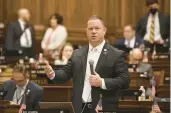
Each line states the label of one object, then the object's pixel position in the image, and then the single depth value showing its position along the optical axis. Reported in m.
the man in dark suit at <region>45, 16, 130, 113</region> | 10.53
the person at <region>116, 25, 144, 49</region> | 23.11
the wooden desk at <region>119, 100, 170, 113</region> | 13.30
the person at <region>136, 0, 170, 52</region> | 24.19
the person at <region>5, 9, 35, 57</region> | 24.09
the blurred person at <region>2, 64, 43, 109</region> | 14.34
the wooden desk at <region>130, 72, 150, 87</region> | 18.00
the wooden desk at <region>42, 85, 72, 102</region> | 16.77
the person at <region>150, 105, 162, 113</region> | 10.52
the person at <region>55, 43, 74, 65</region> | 20.67
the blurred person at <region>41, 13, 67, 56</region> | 24.05
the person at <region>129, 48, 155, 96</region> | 17.57
